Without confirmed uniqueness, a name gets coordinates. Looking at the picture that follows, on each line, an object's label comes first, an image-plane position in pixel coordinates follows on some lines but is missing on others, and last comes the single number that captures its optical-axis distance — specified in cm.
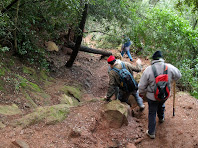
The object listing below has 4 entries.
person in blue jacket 922
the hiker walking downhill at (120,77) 500
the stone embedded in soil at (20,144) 339
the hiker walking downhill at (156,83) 402
